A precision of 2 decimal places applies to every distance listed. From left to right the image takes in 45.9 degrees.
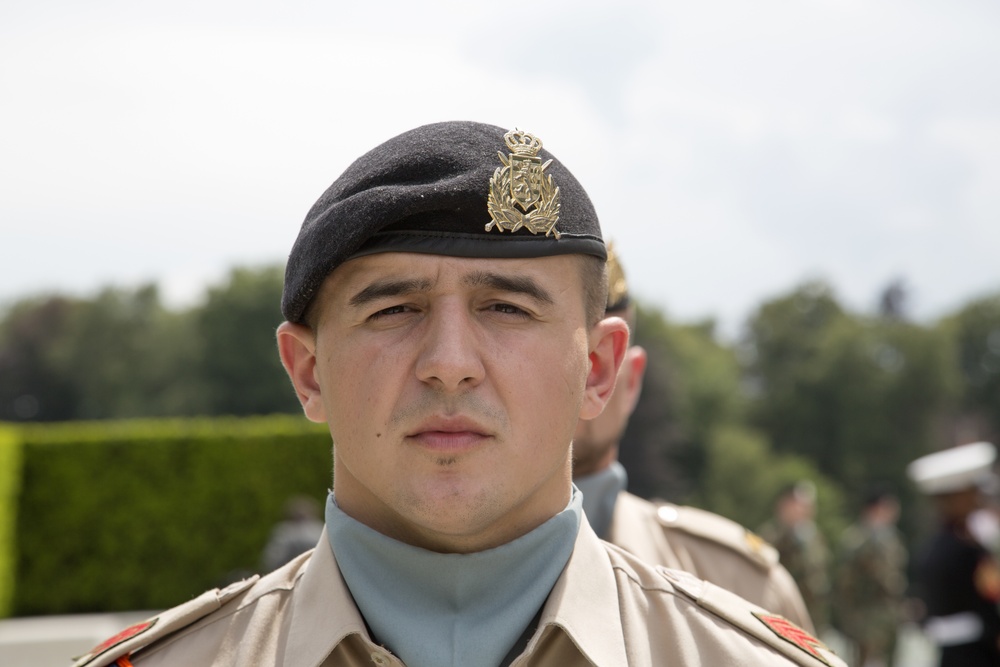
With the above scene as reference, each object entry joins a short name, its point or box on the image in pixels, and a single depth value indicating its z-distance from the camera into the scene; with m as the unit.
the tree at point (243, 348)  54.66
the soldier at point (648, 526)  3.45
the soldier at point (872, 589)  12.77
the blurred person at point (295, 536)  8.61
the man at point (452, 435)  1.88
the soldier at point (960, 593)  7.79
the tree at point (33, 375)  59.28
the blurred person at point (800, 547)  11.87
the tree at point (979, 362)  46.47
